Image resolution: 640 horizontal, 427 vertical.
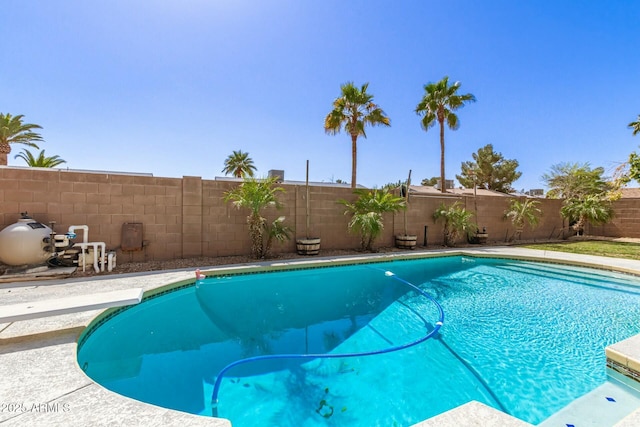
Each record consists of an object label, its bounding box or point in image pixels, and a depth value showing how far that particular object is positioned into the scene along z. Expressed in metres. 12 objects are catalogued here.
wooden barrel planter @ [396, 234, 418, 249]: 9.79
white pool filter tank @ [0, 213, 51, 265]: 5.23
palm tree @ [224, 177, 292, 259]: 7.10
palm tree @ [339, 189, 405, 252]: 8.45
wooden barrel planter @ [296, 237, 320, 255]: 8.13
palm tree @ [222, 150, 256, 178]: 26.02
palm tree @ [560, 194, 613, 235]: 13.60
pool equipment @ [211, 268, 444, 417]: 2.45
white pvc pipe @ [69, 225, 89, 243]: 5.74
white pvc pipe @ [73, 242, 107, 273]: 5.80
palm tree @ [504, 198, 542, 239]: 11.96
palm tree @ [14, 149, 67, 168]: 14.53
